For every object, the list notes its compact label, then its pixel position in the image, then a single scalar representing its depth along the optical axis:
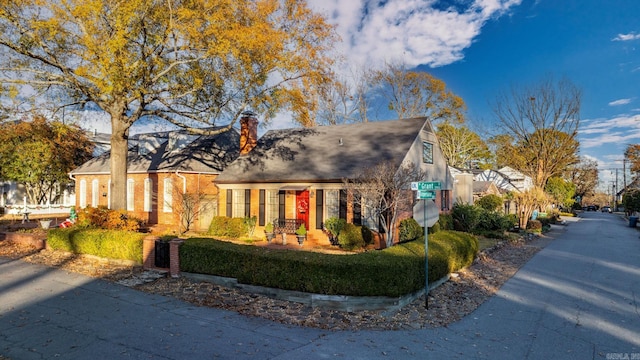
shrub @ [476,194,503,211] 26.84
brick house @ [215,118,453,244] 17.38
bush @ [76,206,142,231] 14.41
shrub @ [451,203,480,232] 21.80
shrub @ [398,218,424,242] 16.58
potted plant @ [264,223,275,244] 17.89
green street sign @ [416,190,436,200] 8.91
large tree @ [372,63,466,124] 39.78
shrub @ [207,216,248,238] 18.91
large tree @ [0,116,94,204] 28.06
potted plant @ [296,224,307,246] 16.75
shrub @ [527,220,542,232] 25.88
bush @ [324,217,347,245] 16.42
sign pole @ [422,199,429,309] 8.95
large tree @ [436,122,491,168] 44.99
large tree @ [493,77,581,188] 35.42
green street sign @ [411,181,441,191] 8.95
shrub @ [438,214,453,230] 20.07
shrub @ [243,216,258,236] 19.05
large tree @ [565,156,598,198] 70.54
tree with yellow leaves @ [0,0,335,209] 13.13
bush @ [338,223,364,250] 15.72
